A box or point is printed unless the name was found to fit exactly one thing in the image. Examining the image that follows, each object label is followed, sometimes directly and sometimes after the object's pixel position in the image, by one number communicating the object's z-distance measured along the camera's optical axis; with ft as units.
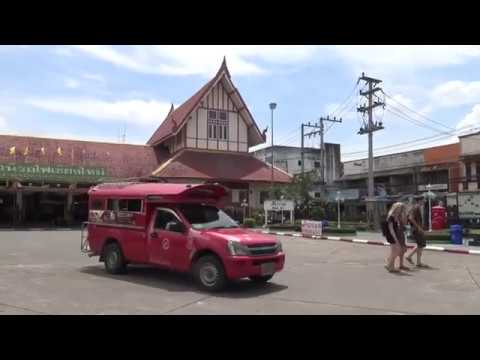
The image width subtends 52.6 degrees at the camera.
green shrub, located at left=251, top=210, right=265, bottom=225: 111.24
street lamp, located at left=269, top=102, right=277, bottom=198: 124.26
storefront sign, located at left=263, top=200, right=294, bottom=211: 99.45
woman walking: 38.50
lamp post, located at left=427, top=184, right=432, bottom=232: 94.68
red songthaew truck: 30.19
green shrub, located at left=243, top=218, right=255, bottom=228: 101.88
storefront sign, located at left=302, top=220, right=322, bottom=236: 79.82
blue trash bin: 63.26
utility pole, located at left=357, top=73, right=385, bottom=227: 119.77
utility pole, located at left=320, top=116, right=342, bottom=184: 161.27
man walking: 41.11
